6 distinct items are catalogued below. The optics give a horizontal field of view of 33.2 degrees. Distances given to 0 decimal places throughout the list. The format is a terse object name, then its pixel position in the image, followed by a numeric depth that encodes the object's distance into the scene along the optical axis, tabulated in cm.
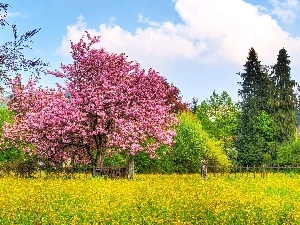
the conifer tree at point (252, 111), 6794
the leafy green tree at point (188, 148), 4750
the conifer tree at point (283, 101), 6888
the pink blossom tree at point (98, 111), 3038
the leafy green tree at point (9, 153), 4191
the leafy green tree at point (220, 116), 7594
